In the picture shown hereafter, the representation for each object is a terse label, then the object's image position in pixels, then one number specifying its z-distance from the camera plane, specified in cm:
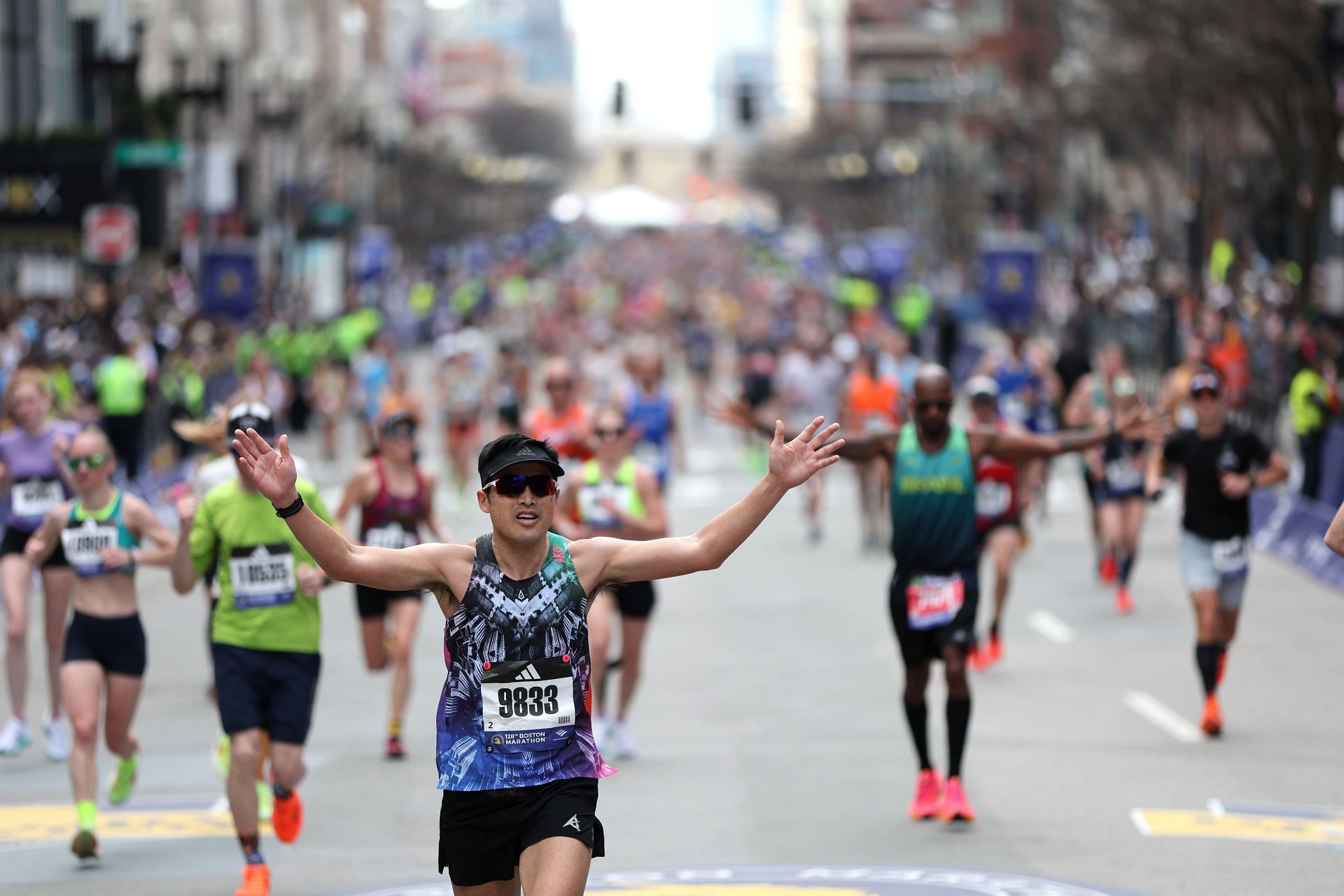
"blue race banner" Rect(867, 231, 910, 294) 6669
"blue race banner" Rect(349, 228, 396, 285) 6494
